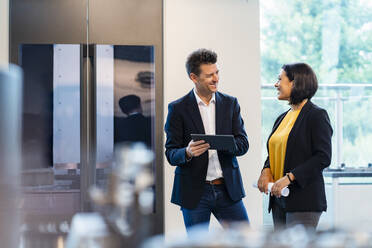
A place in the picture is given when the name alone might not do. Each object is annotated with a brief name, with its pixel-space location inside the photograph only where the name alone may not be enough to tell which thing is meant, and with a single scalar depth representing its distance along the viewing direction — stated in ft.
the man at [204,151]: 17.21
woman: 16.32
